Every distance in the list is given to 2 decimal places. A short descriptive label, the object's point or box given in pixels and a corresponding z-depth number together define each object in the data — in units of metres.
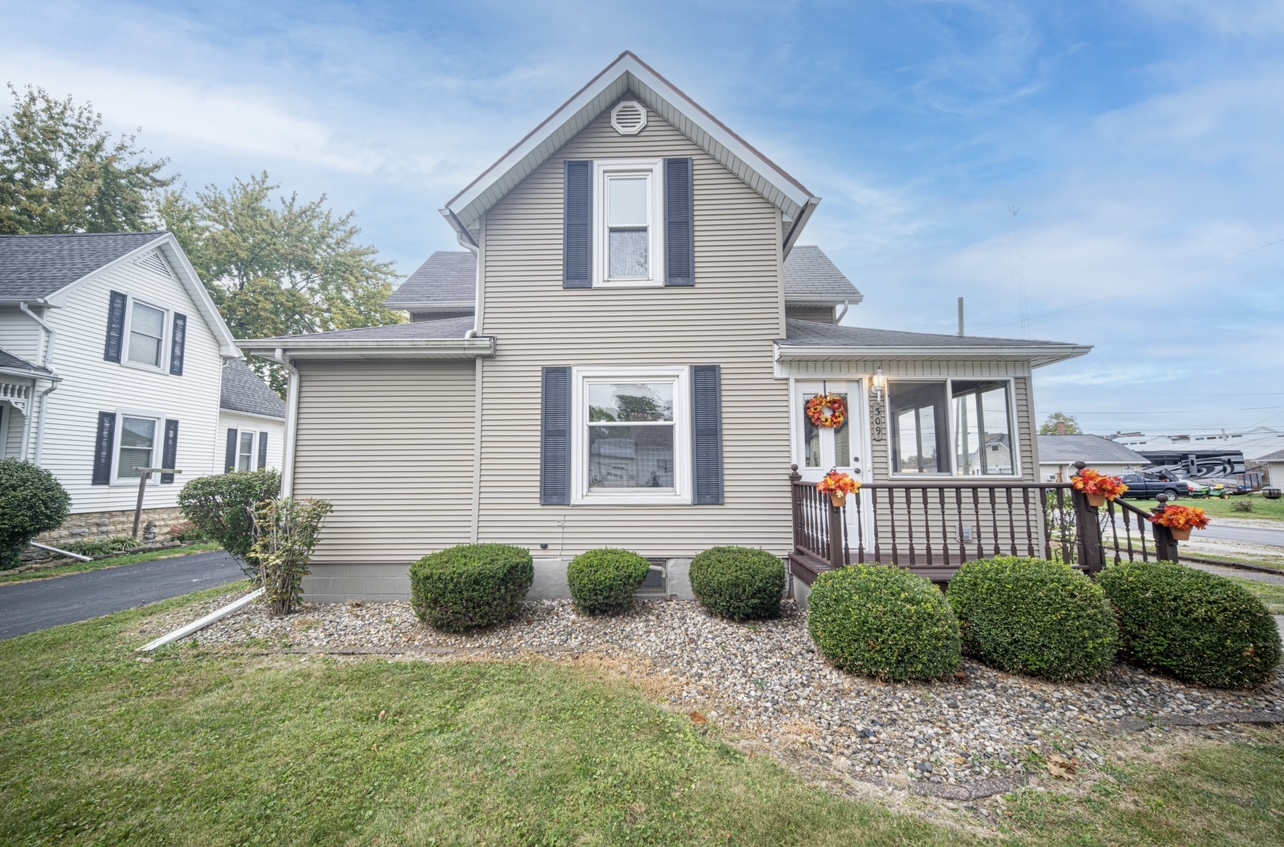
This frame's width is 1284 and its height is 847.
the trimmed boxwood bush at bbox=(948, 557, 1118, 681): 3.84
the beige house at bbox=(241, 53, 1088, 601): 6.50
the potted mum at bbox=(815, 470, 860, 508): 5.06
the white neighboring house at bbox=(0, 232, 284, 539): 10.08
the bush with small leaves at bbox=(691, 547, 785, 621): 5.30
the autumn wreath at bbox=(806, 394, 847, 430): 6.59
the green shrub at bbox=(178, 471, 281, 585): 7.08
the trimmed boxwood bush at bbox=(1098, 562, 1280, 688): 3.77
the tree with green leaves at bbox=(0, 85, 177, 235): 16.23
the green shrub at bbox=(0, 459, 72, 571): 8.79
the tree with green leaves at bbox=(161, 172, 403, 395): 19.86
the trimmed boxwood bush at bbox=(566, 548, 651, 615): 5.50
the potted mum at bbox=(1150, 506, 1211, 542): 4.73
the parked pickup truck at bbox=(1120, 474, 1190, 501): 26.03
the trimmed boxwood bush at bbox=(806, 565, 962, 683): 3.78
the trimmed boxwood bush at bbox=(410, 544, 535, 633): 5.08
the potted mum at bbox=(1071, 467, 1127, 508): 5.02
